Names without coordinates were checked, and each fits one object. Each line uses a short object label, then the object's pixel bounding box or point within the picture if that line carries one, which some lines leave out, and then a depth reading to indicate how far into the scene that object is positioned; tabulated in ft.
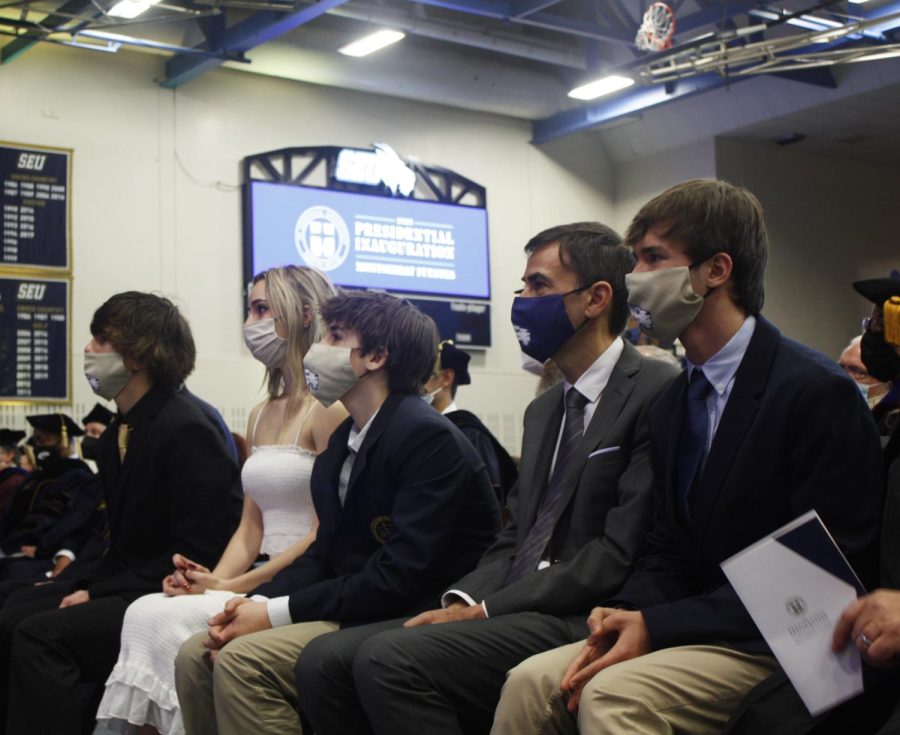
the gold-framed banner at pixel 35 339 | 29.60
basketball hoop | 28.91
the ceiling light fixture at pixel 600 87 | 35.01
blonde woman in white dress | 11.04
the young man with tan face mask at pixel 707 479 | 6.78
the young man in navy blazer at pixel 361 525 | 9.70
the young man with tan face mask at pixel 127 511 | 11.68
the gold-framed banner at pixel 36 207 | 30.07
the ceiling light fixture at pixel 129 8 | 27.55
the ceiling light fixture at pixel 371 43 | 33.06
